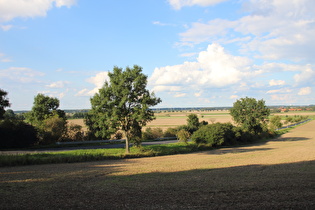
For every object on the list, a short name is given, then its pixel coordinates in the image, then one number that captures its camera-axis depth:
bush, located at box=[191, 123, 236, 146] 43.69
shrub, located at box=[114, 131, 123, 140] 58.54
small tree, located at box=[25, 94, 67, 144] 45.97
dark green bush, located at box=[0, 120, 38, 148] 39.53
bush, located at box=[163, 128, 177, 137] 66.35
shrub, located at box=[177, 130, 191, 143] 46.31
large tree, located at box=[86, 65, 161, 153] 32.75
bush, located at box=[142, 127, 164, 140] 60.49
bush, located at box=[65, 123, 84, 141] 51.68
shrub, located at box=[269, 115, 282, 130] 84.37
